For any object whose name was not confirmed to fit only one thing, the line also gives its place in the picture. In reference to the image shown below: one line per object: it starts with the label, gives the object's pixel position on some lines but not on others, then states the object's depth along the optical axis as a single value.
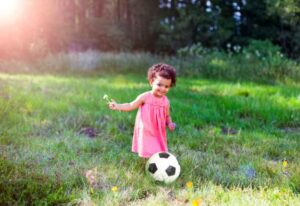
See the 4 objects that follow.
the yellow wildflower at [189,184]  3.28
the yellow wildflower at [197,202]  2.69
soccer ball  3.49
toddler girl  3.74
